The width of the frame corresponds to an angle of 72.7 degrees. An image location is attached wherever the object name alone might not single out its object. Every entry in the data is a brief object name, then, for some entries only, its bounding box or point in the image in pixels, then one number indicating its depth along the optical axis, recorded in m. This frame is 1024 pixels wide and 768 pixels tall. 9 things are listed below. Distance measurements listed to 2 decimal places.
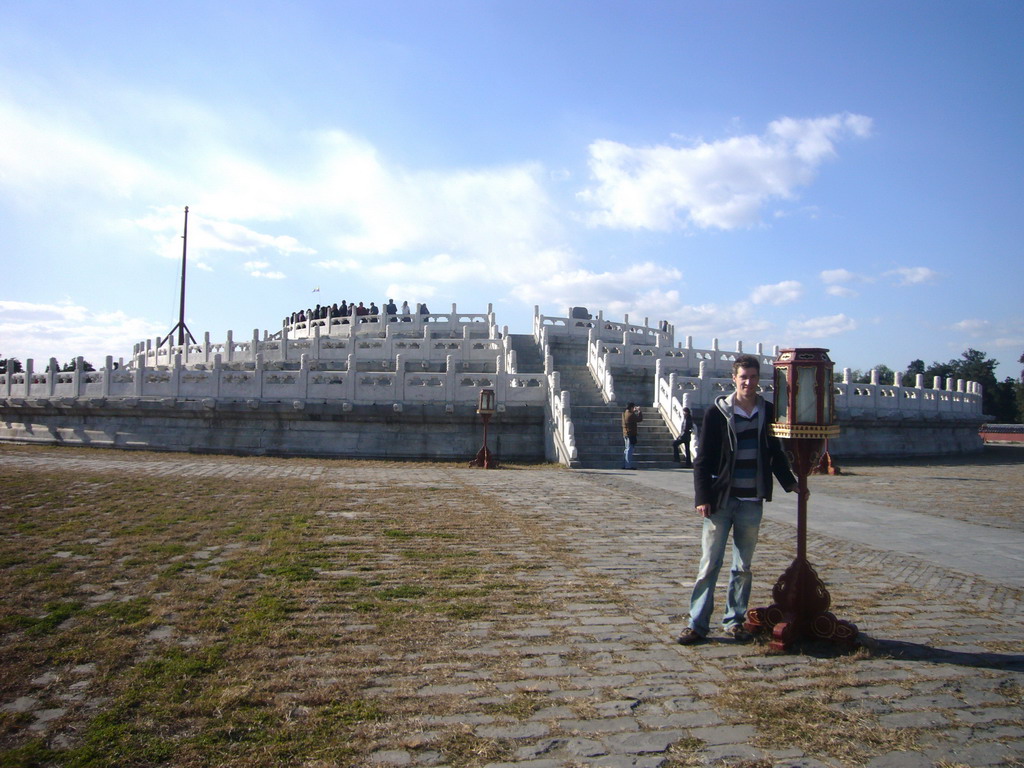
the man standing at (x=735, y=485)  4.54
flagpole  43.91
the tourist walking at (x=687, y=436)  15.82
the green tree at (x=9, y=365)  22.31
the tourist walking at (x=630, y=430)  15.64
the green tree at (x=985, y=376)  54.03
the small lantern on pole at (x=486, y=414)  16.09
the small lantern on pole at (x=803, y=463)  4.37
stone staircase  16.52
